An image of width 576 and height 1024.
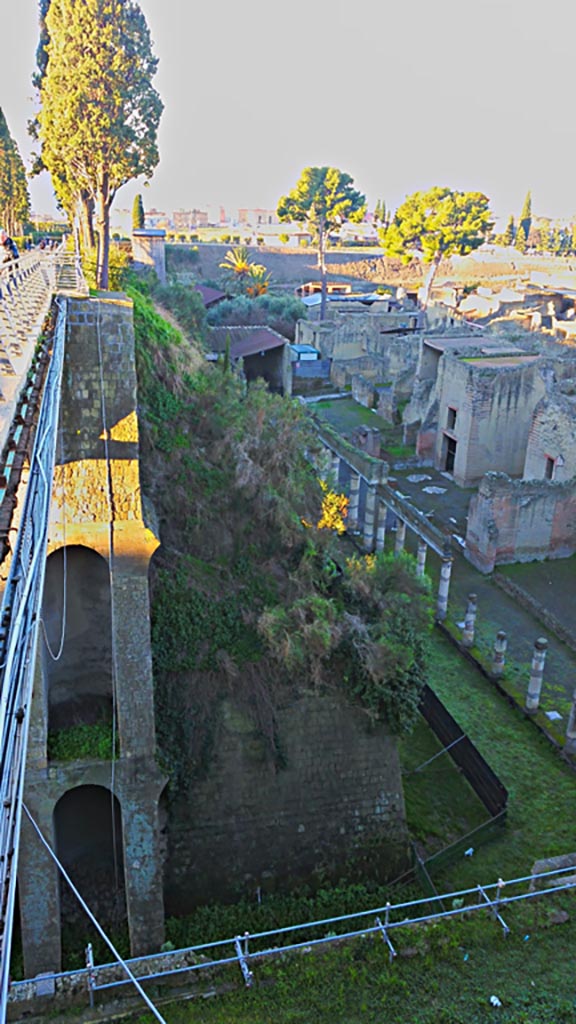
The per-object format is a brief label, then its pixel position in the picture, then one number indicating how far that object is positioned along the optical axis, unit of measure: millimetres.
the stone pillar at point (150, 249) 36344
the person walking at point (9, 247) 15973
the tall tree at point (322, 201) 51594
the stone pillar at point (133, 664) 11172
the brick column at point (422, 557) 19906
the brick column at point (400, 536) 21594
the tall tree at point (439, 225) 46312
